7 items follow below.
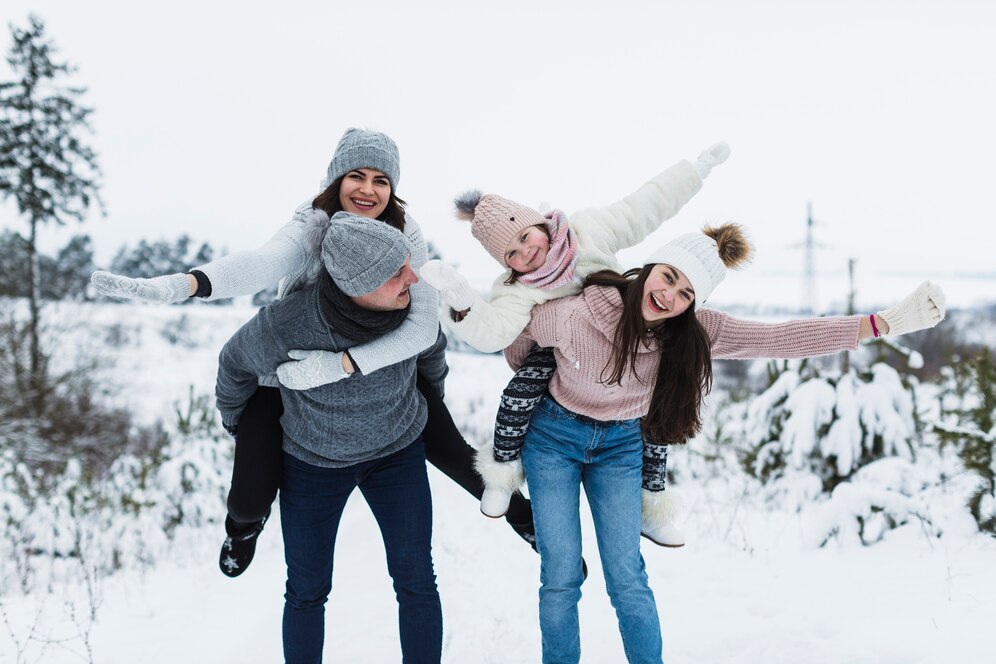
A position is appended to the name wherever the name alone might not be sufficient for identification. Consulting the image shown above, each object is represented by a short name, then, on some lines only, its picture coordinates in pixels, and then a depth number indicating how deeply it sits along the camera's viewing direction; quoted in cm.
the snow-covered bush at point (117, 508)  544
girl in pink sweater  225
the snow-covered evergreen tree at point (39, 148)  1471
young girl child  223
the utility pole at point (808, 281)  1026
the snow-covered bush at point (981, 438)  400
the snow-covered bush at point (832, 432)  529
